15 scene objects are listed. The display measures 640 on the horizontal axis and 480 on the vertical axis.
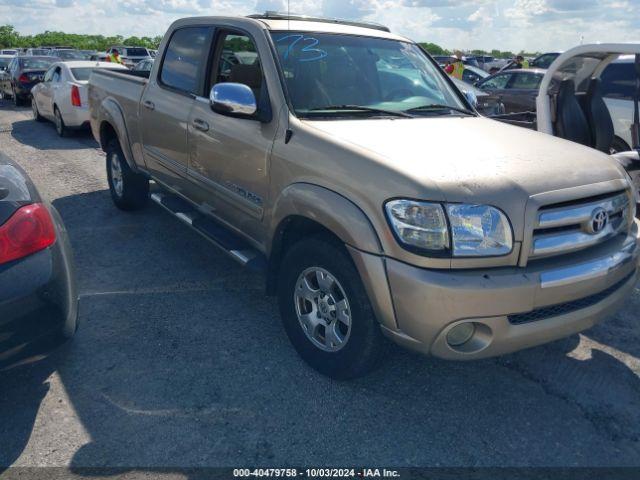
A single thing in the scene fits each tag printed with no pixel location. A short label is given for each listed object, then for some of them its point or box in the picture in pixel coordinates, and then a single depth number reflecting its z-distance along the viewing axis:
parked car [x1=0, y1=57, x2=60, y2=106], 16.00
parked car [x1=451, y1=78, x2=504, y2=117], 10.42
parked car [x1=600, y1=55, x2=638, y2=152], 7.22
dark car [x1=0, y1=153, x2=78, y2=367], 2.49
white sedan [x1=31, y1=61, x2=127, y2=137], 10.64
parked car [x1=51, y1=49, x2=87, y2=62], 24.95
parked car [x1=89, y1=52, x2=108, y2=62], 25.34
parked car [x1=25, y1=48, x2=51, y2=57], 30.61
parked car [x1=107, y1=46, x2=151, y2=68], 30.87
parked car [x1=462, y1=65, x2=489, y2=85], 20.00
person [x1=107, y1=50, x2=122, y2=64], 22.33
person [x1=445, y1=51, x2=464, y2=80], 16.42
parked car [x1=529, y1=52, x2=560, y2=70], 19.62
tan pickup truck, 2.55
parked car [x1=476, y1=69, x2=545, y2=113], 11.86
